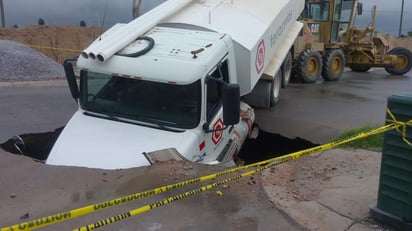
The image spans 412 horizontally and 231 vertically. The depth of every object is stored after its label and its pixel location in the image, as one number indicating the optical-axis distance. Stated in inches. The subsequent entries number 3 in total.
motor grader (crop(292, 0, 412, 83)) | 600.7
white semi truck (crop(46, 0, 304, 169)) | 201.6
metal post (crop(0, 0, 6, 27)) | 1036.2
